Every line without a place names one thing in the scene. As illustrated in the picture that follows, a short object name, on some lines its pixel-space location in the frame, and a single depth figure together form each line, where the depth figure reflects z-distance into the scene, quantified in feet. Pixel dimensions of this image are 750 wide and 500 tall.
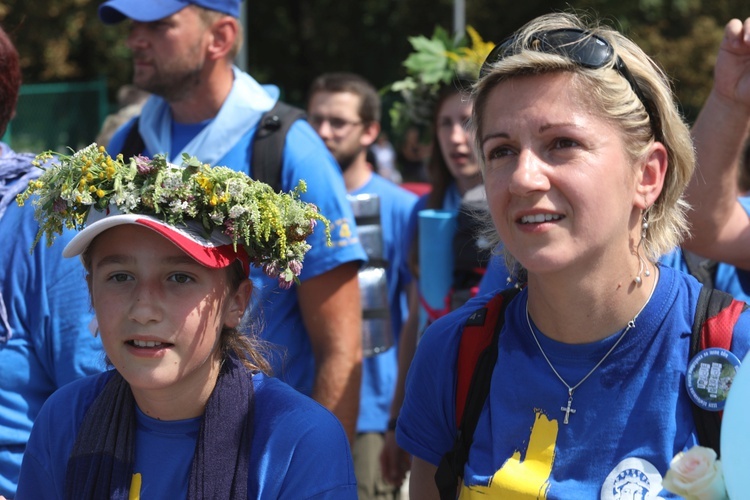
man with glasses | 16.01
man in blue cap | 12.27
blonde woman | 6.96
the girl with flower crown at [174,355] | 7.67
